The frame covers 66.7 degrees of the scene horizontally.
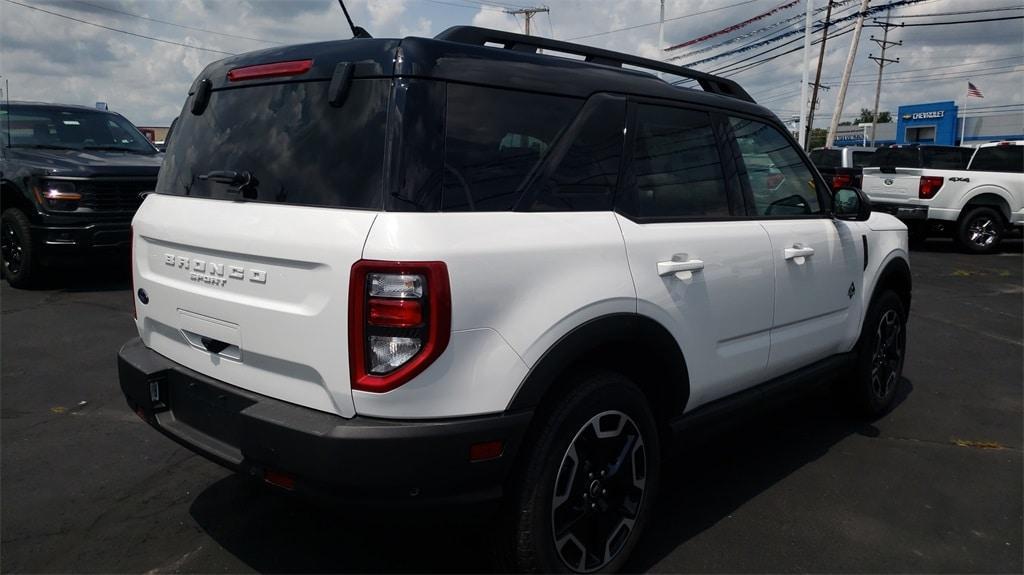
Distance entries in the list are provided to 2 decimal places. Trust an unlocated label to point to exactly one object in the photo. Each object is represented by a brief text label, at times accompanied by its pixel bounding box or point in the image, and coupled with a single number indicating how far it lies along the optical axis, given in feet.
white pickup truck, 43.16
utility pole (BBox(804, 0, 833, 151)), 109.32
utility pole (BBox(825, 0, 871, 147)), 91.25
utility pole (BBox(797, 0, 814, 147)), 73.87
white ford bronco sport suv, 7.39
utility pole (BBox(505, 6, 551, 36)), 140.40
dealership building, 160.25
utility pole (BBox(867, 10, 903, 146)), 200.23
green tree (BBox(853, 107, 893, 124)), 301.41
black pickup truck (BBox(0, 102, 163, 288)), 25.40
